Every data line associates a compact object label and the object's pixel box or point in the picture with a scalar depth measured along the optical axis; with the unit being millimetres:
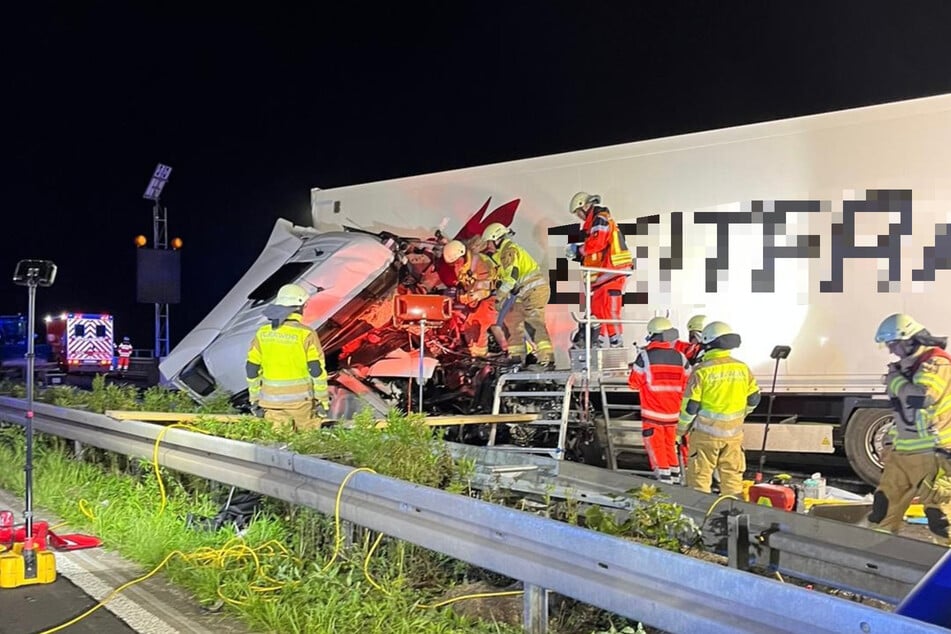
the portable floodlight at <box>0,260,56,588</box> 4844
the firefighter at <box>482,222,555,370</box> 9688
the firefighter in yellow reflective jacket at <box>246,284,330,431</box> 6984
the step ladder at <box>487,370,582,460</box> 7930
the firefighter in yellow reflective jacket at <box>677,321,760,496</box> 6848
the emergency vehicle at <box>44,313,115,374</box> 25703
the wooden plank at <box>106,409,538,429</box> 6539
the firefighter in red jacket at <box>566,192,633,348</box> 9008
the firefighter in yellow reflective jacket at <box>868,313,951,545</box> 5863
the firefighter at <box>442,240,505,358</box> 10438
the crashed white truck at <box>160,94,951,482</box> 8062
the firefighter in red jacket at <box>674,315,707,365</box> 8602
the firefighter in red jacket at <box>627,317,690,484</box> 7766
